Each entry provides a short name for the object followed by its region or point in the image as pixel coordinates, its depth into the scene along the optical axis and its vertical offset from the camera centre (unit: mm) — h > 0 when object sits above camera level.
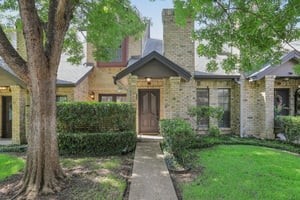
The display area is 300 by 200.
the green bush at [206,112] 8950 -715
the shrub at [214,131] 9381 -1760
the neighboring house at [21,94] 9180 +278
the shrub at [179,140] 5788 -1400
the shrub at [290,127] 8065 -1374
